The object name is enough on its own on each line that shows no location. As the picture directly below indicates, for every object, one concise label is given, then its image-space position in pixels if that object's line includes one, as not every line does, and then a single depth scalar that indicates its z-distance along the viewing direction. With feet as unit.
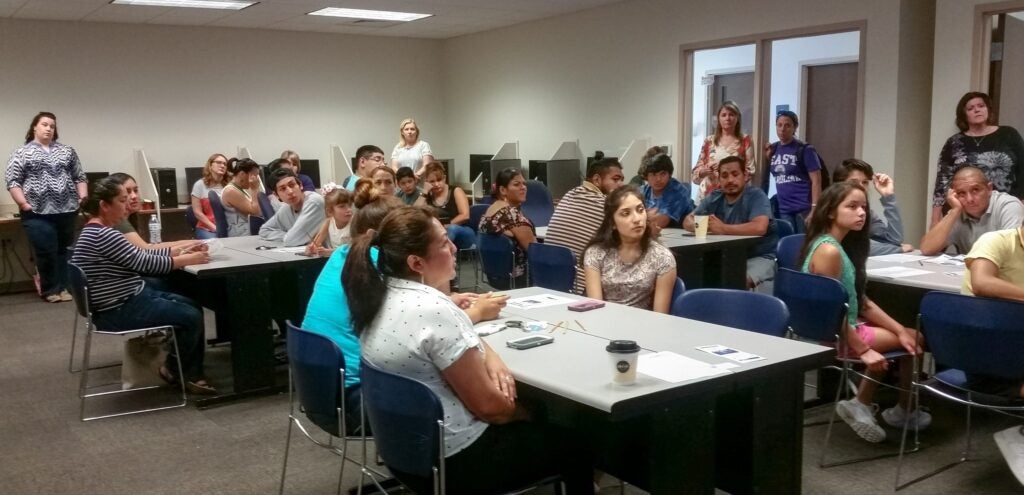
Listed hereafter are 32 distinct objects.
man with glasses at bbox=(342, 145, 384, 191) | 22.66
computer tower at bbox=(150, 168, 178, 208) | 29.04
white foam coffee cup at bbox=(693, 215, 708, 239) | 17.11
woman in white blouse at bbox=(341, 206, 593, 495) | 7.18
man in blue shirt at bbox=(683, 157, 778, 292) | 17.47
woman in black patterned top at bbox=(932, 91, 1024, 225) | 17.76
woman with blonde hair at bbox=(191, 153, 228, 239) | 25.41
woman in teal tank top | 11.41
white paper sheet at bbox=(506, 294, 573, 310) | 10.69
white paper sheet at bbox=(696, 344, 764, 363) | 7.79
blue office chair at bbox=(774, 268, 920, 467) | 11.03
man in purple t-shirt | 21.83
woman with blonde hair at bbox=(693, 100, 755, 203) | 22.57
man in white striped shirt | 15.74
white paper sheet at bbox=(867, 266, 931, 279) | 12.65
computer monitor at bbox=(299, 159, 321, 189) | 32.91
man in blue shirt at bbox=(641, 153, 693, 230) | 18.93
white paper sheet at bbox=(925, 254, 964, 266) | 13.78
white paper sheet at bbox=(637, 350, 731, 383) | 7.29
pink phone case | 10.29
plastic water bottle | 19.55
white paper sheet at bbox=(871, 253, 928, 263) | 14.14
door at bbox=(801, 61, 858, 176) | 28.78
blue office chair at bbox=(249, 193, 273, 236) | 21.12
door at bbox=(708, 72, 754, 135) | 30.94
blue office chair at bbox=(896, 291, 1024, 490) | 9.30
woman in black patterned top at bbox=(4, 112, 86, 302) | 23.93
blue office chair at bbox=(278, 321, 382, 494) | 8.44
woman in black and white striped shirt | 13.82
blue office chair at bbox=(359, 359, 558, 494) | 6.97
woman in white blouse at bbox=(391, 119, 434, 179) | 29.53
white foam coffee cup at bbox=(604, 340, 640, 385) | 6.95
